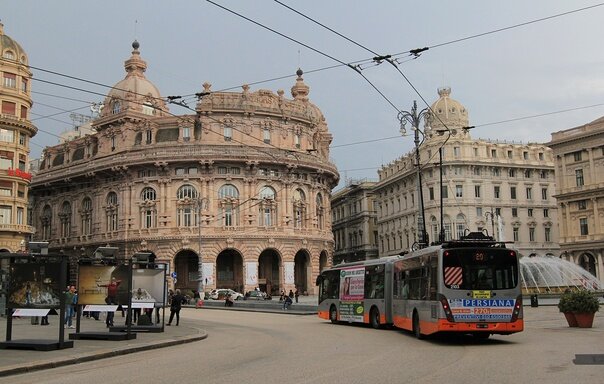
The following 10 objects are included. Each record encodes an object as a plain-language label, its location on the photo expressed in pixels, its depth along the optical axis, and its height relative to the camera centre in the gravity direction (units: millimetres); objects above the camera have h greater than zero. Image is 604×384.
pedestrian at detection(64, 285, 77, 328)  25194 -834
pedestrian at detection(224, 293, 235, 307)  47812 -1373
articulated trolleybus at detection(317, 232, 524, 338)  17203 -295
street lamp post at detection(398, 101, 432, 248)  27531 +6192
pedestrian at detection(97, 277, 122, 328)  18828 -134
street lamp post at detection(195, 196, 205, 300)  61125 +1680
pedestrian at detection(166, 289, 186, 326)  26609 -838
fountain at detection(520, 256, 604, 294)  43031 +5
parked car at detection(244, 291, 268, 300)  56781 -1176
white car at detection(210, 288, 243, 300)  58625 -1056
